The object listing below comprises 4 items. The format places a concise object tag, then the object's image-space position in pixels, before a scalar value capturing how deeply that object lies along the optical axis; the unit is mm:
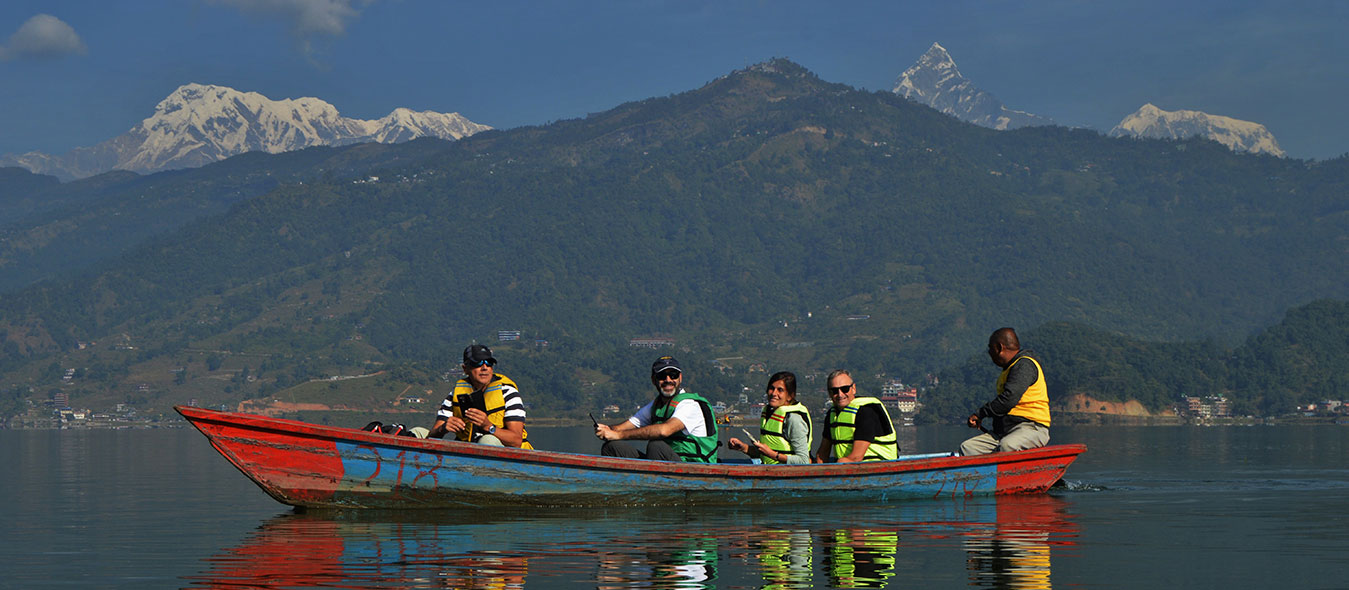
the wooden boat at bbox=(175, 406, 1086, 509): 21688
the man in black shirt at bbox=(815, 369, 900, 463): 23594
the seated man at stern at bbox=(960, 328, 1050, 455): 23219
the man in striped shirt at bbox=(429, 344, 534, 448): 21734
